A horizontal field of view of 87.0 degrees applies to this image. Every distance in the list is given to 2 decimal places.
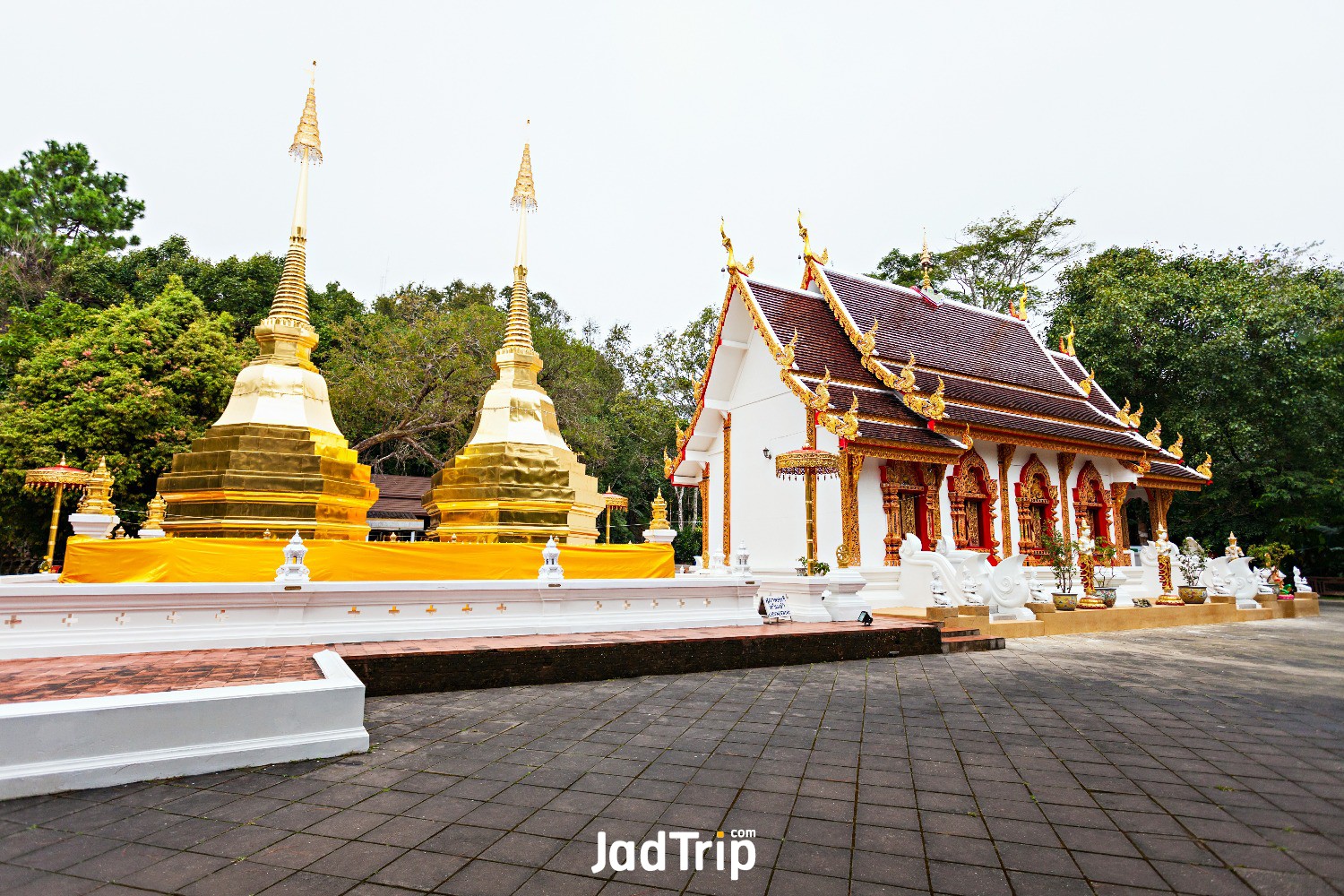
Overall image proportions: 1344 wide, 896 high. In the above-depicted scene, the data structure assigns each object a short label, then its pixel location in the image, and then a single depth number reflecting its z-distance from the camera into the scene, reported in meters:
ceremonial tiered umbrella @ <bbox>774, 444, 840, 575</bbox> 11.45
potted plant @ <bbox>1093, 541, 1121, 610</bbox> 13.41
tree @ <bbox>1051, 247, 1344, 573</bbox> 20.88
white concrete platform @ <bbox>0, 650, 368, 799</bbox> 3.51
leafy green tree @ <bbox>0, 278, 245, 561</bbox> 15.99
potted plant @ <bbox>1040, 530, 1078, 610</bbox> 13.16
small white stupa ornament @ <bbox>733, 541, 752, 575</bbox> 9.91
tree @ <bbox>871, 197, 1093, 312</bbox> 29.86
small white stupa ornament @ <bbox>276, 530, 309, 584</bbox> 7.07
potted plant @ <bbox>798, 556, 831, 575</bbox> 11.02
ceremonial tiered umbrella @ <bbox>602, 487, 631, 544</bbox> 12.56
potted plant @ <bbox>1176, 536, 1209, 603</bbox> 14.98
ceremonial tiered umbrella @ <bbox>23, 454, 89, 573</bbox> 9.73
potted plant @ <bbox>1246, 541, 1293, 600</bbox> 17.03
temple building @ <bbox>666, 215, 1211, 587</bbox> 12.62
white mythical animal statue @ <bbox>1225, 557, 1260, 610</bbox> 15.83
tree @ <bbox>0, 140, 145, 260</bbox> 28.91
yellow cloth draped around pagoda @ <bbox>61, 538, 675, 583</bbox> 7.04
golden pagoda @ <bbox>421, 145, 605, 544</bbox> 9.97
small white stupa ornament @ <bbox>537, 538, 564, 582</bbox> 8.35
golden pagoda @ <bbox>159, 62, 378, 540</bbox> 8.26
